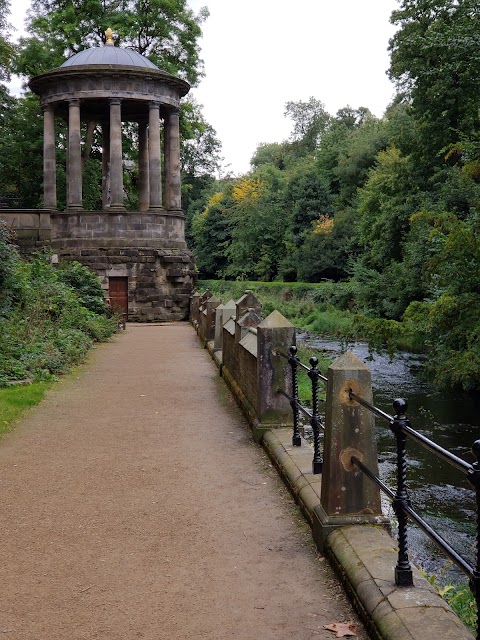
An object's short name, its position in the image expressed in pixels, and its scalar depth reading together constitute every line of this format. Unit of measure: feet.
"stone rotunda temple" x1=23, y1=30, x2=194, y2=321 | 100.22
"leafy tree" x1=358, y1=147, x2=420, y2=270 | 90.94
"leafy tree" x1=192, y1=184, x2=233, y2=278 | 192.95
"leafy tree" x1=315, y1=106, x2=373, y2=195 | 182.50
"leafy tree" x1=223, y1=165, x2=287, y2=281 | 173.78
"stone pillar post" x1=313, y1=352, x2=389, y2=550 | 16.05
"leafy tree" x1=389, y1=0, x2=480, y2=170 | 62.03
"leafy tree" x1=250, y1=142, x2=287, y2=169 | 277.03
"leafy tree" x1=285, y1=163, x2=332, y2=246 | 163.53
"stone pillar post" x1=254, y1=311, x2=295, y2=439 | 26.53
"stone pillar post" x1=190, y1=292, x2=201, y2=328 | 87.75
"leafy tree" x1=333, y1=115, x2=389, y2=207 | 163.12
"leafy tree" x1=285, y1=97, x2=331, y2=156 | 271.49
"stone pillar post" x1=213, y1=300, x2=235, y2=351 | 49.65
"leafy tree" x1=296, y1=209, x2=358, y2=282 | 149.69
